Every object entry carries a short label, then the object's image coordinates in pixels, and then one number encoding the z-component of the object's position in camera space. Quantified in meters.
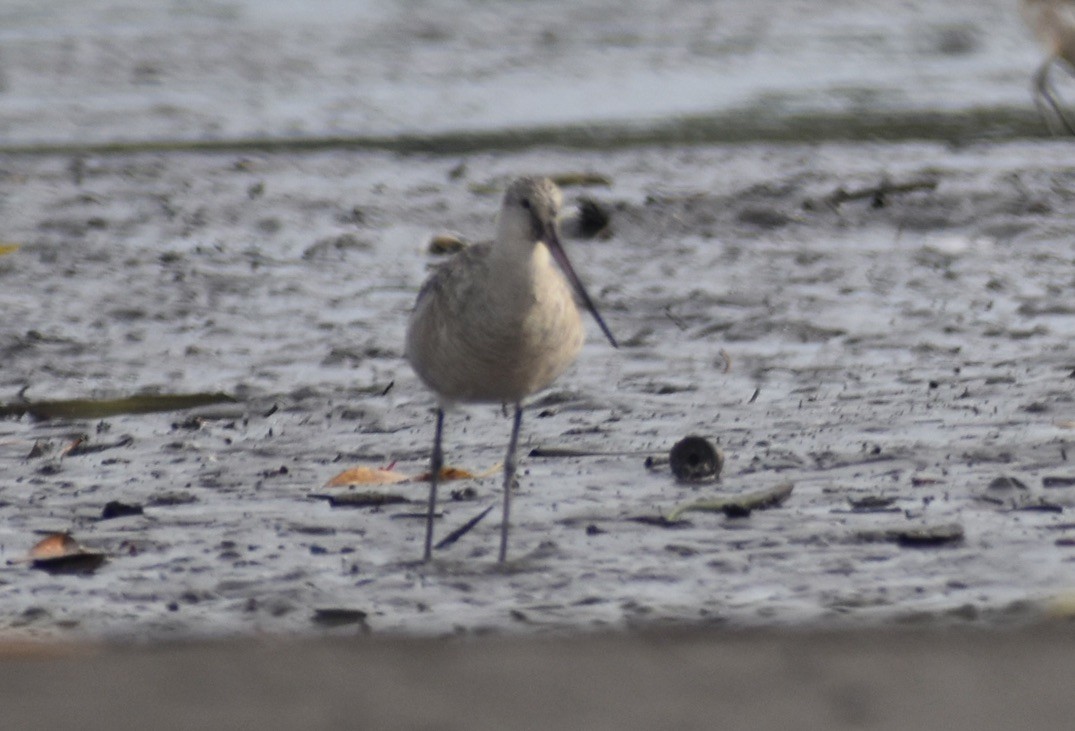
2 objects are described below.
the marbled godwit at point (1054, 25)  20.37
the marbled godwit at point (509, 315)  10.62
